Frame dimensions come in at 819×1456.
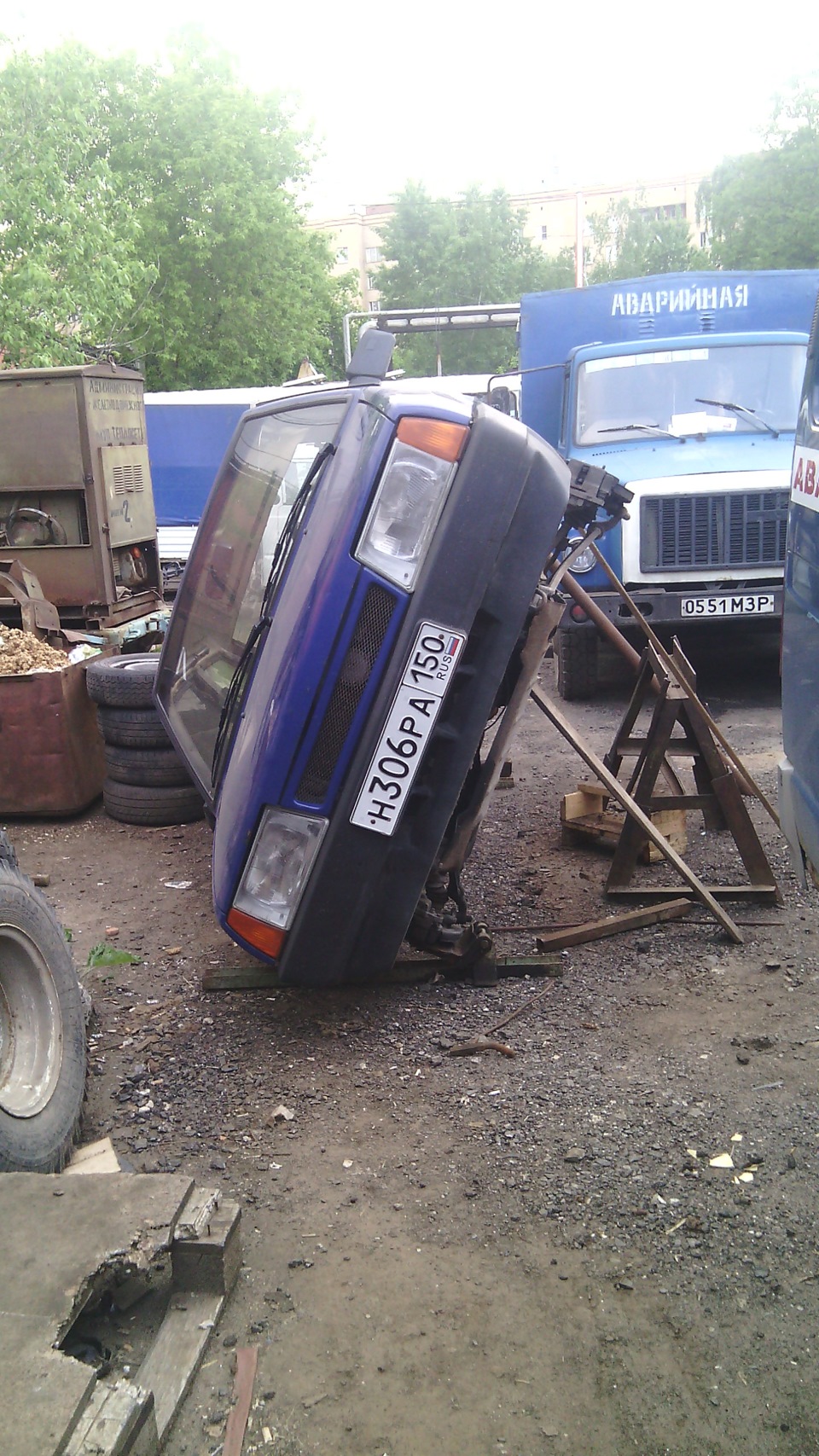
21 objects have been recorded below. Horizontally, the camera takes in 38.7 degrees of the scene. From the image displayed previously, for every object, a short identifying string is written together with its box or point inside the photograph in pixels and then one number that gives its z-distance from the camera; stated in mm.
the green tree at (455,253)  43625
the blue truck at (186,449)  17828
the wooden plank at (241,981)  4207
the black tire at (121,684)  6305
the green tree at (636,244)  45438
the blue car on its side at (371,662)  3455
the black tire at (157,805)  6402
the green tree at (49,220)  14742
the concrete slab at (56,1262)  2027
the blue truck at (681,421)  8305
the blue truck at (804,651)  3225
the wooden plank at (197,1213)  2631
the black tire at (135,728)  6293
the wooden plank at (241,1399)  2262
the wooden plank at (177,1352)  2332
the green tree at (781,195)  28656
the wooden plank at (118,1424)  1996
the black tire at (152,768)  6395
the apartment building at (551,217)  72000
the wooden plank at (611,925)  4371
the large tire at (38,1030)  3078
